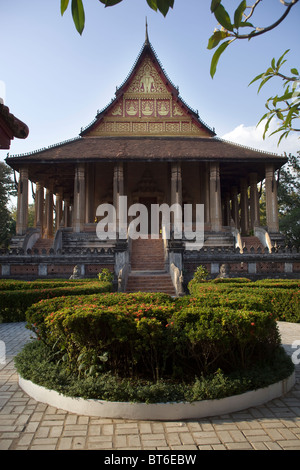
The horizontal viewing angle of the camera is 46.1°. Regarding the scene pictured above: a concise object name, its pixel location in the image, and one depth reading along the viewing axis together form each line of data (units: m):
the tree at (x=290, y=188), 34.12
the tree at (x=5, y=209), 32.72
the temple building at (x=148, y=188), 15.50
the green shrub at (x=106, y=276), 13.09
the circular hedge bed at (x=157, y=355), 3.79
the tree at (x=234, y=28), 1.68
